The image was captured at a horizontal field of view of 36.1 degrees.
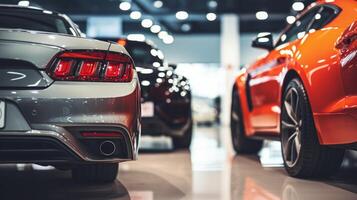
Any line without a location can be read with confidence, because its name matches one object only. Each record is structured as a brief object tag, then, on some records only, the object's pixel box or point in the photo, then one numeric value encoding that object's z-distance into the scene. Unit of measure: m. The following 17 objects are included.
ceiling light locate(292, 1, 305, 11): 17.32
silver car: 2.72
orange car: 3.13
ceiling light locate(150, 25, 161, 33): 23.45
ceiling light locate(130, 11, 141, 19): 19.56
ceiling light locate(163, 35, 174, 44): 25.27
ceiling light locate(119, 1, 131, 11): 18.19
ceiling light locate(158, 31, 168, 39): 24.75
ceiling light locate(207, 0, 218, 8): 18.12
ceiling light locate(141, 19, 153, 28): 21.93
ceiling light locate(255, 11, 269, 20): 18.18
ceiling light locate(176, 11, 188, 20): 17.98
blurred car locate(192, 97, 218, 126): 21.27
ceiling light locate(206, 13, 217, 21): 18.84
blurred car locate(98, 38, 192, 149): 5.88
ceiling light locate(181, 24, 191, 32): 24.33
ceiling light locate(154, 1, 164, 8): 18.66
